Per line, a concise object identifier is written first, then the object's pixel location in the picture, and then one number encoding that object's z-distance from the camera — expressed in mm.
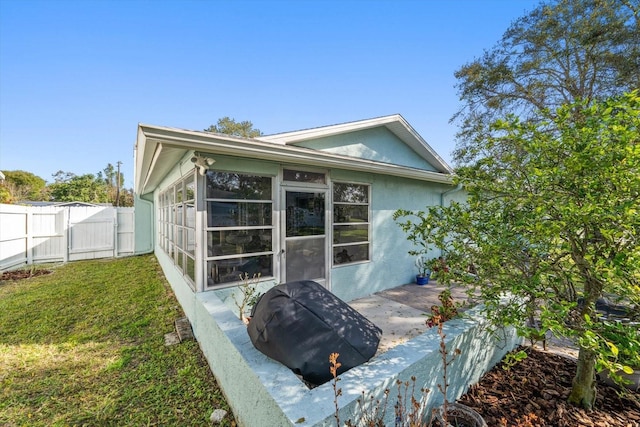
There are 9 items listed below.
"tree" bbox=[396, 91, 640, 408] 1804
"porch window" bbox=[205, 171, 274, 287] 4055
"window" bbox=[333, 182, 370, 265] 5633
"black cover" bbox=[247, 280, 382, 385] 2096
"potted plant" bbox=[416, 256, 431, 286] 7074
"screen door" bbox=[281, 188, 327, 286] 4848
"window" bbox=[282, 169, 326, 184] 4797
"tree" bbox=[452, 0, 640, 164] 9875
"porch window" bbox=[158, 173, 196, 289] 4414
